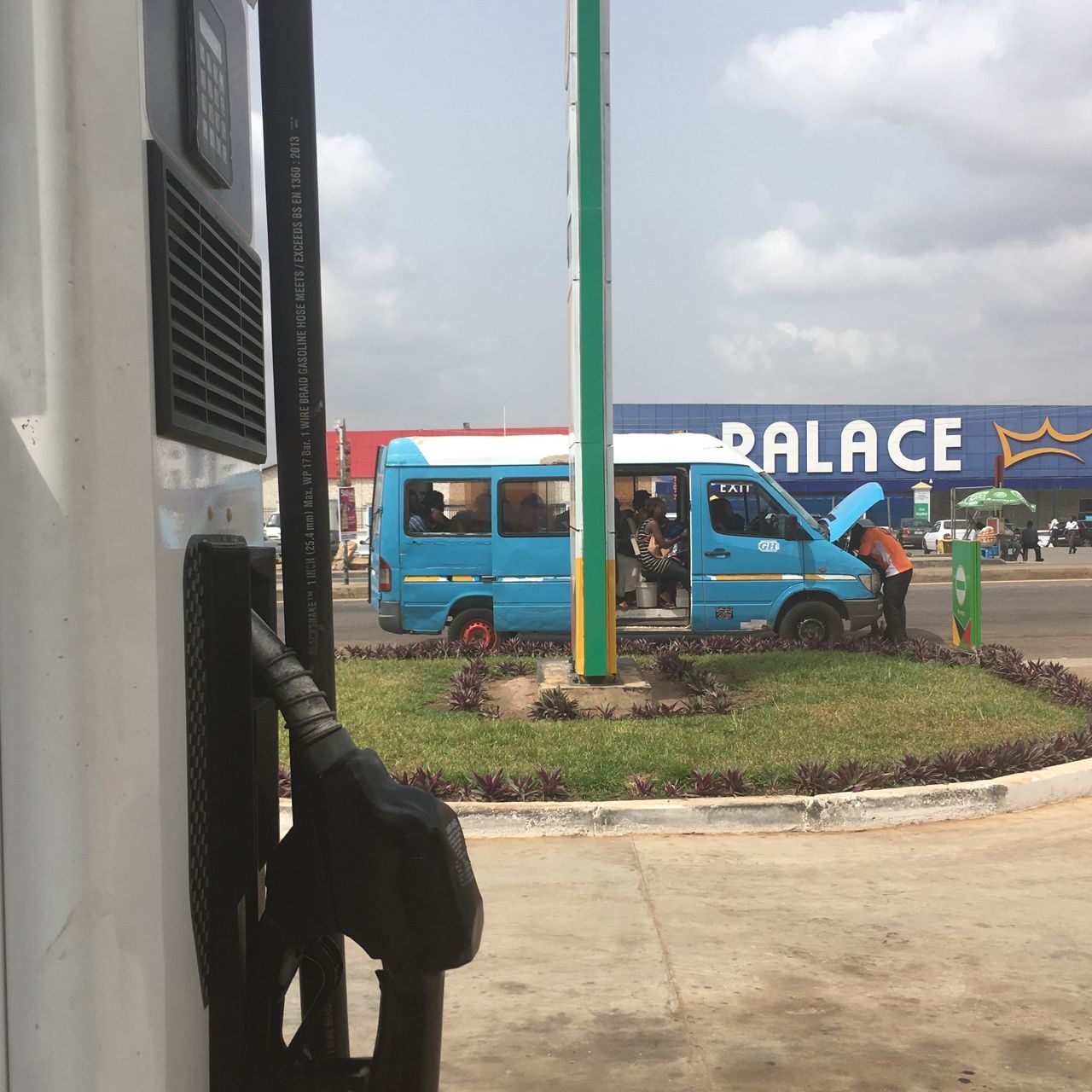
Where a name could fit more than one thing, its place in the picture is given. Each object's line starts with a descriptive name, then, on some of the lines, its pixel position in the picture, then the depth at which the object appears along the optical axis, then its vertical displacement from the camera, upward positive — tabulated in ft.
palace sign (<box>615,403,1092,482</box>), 154.51 +12.22
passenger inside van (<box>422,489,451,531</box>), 45.19 +1.12
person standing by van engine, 44.29 -1.35
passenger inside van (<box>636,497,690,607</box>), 44.86 -0.94
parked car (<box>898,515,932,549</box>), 134.21 -0.16
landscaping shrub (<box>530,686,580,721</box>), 29.30 -4.10
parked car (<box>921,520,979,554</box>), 121.70 -0.38
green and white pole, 29.53 +4.97
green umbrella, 114.01 +2.76
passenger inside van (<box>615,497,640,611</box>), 44.93 -1.17
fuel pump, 3.87 -0.48
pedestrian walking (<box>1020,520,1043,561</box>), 106.63 -1.08
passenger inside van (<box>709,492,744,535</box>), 44.83 +0.67
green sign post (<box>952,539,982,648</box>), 37.58 -2.04
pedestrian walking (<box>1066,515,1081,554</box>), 120.57 -0.67
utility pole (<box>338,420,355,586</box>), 101.91 +7.21
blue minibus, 44.70 -0.67
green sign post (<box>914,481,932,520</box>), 134.69 +3.24
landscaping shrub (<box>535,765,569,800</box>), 21.97 -4.50
